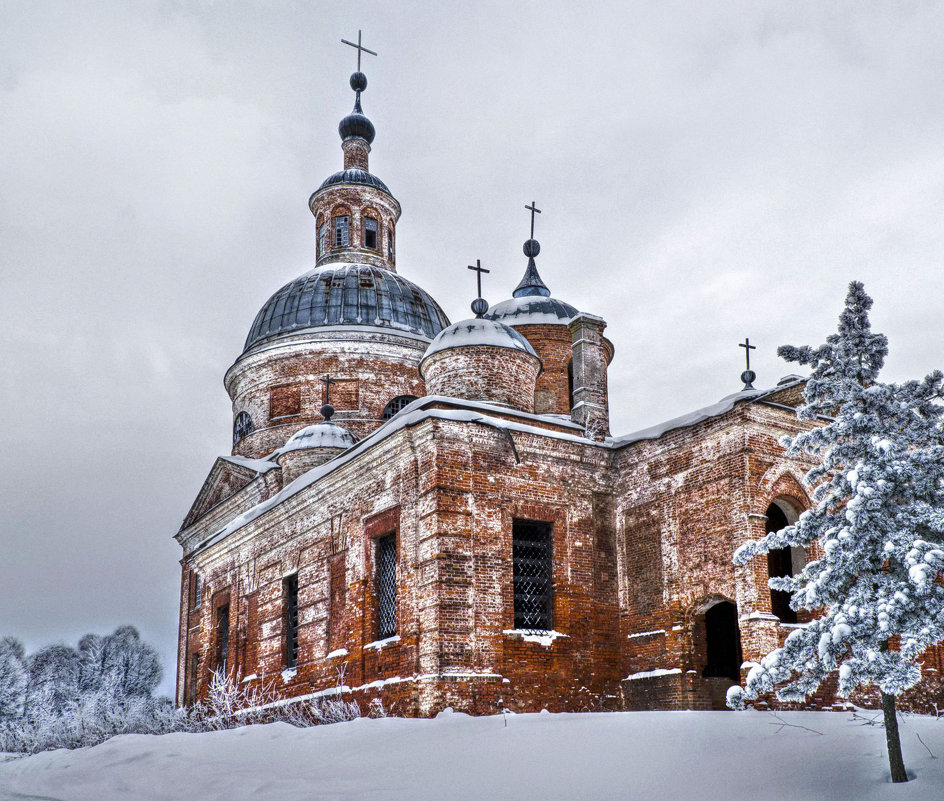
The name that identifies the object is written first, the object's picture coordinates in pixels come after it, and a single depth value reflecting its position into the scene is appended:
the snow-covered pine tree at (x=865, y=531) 7.02
